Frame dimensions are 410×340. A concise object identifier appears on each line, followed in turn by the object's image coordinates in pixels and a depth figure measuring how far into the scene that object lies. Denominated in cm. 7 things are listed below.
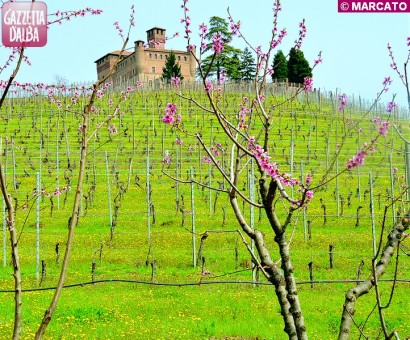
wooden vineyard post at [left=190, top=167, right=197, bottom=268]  1449
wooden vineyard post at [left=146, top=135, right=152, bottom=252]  1627
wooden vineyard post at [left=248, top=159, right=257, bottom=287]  1243
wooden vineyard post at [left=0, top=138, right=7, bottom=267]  1479
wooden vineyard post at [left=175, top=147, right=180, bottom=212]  2163
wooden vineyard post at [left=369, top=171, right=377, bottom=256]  1395
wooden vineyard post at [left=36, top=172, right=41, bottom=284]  1331
